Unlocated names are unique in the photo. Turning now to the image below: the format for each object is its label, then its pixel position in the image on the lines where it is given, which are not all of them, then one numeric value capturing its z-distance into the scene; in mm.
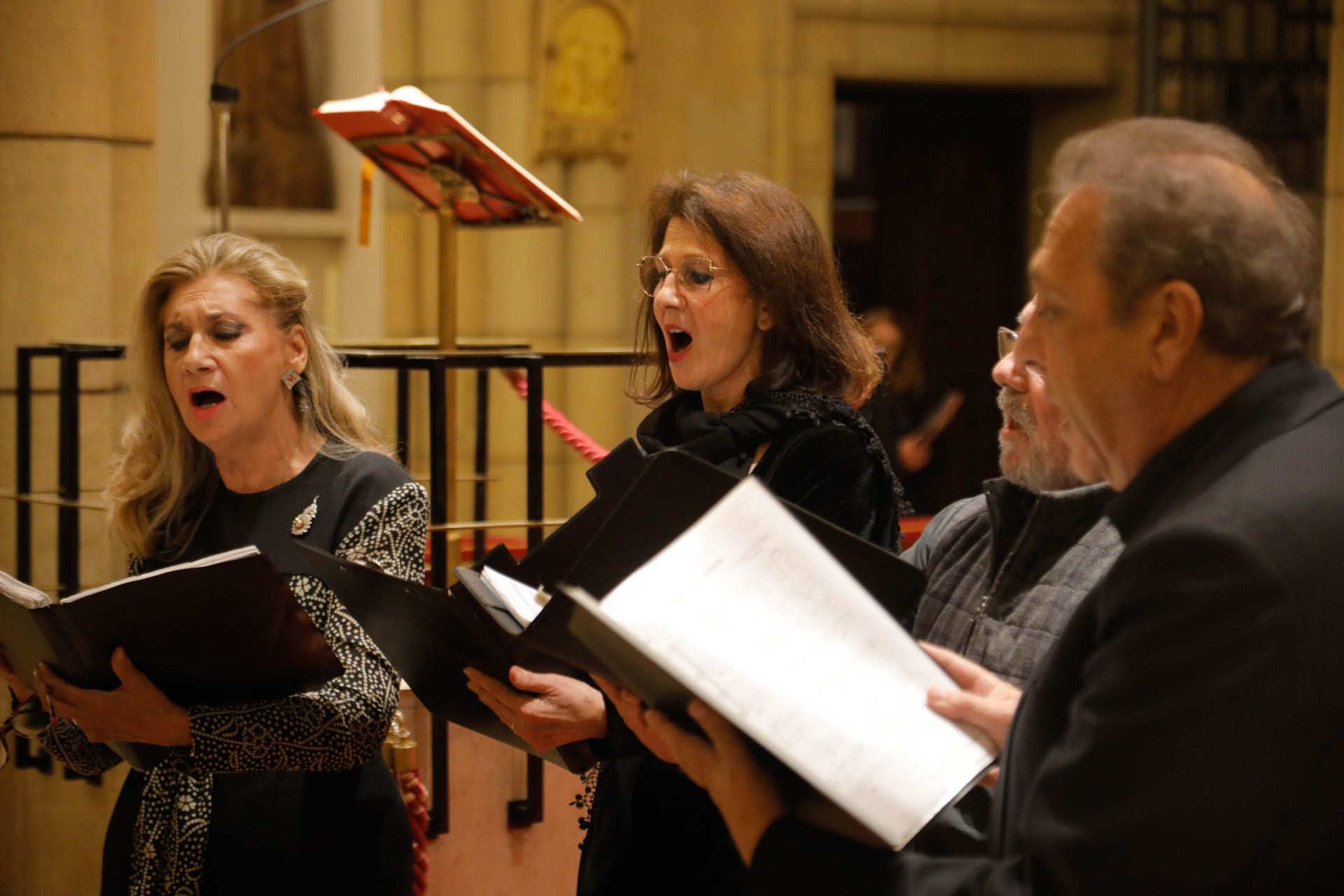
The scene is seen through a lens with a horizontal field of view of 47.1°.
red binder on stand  4078
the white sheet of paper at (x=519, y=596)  1928
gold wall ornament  6242
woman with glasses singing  2066
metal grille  6801
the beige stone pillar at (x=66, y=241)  4066
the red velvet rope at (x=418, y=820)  3102
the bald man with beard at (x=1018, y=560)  1784
